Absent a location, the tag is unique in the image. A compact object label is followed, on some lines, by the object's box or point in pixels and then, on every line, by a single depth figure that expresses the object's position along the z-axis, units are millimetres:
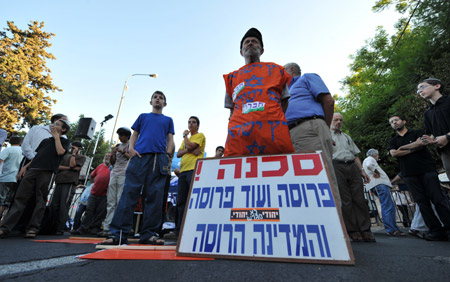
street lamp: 15403
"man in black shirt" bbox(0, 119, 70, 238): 3248
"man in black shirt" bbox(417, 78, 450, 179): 2838
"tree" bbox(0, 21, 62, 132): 18219
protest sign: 1263
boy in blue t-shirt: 2412
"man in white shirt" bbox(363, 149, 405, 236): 4262
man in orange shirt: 1692
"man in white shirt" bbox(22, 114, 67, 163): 3871
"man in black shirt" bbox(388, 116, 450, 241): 3189
